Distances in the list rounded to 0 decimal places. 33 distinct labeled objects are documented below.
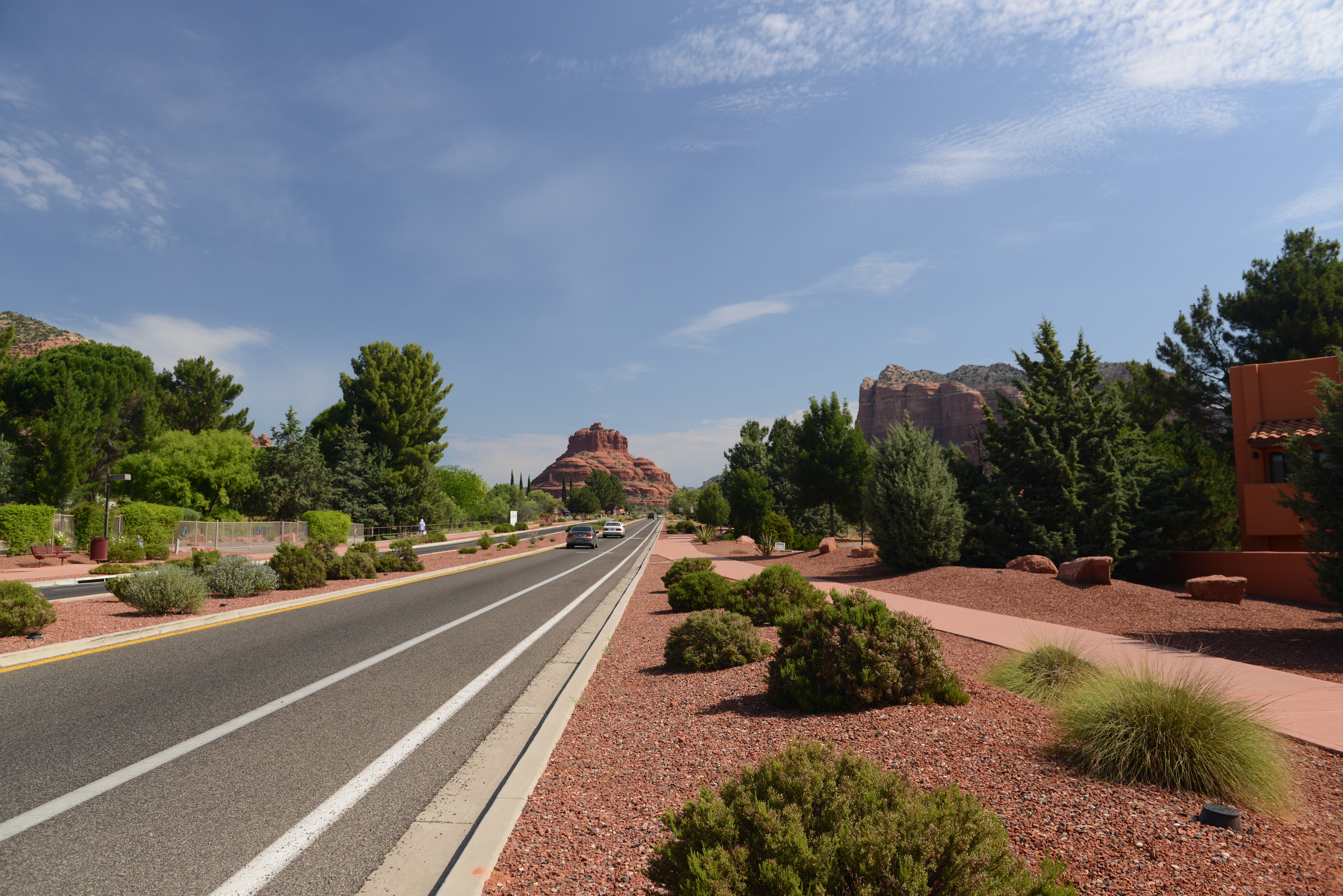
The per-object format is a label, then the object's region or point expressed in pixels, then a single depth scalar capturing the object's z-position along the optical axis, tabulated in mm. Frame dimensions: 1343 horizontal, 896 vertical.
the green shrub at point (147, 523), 30812
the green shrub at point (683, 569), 13656
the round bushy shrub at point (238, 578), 13789
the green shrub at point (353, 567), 18641
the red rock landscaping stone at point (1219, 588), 12195
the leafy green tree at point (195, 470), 40156
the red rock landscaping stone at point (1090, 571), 13492
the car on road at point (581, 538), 42250
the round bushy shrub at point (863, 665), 5176
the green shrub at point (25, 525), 27875
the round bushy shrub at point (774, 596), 9992
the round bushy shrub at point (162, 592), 11078
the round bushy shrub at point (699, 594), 12227
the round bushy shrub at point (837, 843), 2127
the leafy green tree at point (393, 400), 55812
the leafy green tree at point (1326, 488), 9289
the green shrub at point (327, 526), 41219
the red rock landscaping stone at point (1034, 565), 15602
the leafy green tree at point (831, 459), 31703
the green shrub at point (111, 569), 21141
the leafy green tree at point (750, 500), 45656
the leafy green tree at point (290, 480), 44125
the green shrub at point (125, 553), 26188
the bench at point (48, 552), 25500
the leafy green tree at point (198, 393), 55500
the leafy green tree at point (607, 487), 152375
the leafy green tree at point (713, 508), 62281
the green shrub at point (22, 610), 8625
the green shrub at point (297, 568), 15953
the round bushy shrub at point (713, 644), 7234
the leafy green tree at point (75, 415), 41094
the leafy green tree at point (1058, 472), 16766
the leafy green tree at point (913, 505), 17672
